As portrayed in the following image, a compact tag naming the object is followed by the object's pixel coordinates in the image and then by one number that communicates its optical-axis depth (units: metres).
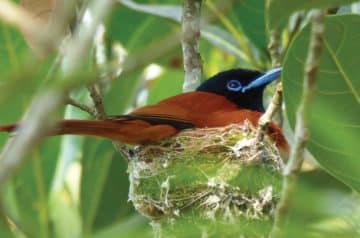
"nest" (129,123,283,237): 6.88
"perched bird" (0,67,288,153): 7.07
